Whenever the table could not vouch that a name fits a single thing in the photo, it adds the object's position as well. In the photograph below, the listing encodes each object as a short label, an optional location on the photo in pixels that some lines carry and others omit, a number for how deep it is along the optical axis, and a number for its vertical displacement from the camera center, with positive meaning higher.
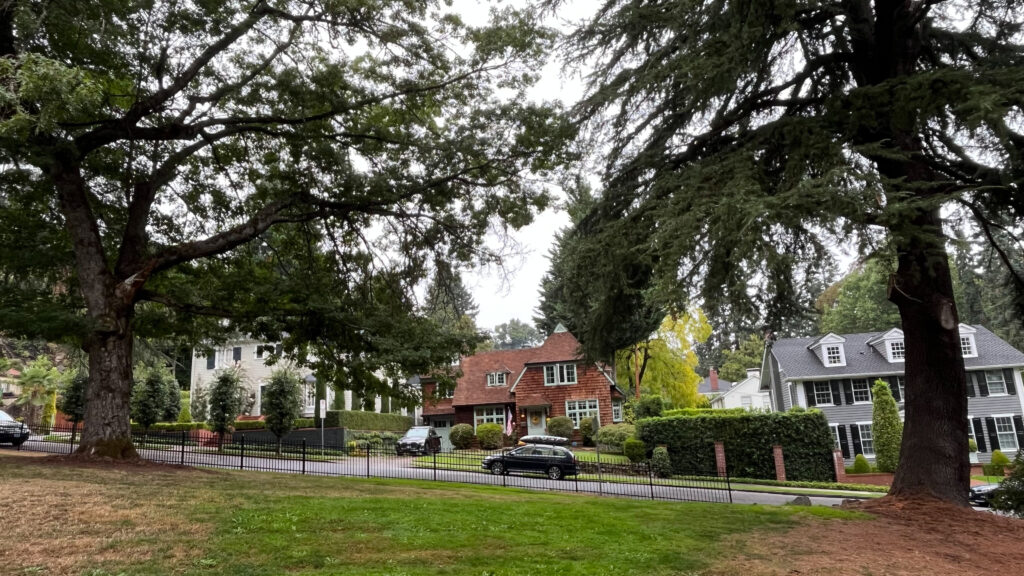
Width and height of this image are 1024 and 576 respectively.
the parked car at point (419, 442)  31.84 -2.15
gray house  34.78 -0.10
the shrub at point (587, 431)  35.41 -2.16
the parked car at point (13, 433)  23.20 -0.40
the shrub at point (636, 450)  29.28 -2.83
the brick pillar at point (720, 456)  27.88 -3.14
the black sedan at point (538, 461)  23.11 -2.48
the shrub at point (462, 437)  36.19 -2.17
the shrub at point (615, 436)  33.03 -2.37
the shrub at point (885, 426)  30.33 -2.40
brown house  38.00 +0.19
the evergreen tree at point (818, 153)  9.10 +4.44
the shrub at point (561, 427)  35.56 -1.86
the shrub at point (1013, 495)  11.48 -2.31
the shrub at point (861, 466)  30.01 -4.21
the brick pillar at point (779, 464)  27.17 -3.55
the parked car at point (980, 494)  18.41 -3.64
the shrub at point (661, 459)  27.11 -3.16
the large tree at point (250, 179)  12.76 +5.63
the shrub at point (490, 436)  34.66 -2.10
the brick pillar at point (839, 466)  27.70 -3.85
